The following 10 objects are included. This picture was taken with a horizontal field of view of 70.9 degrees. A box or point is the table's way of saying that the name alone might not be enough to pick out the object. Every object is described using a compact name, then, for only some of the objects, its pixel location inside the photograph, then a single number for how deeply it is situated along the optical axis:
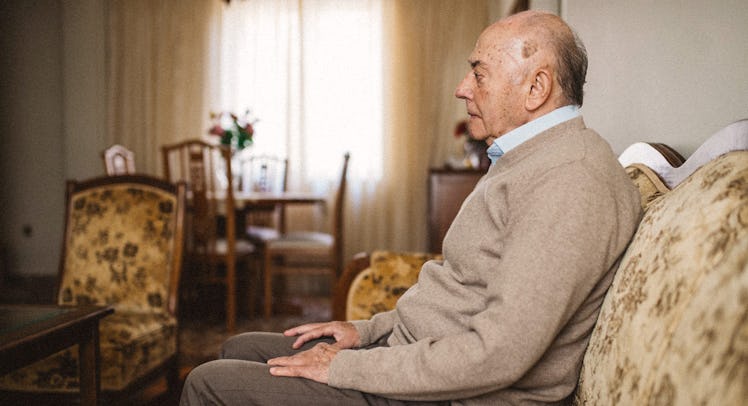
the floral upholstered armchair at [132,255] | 1.88
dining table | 3.09
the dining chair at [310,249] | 3.32
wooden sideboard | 3.12
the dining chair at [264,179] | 4.06
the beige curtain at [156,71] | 4.45
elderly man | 0.74
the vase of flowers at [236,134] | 3.60
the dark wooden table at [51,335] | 1.11
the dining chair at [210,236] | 2.97
